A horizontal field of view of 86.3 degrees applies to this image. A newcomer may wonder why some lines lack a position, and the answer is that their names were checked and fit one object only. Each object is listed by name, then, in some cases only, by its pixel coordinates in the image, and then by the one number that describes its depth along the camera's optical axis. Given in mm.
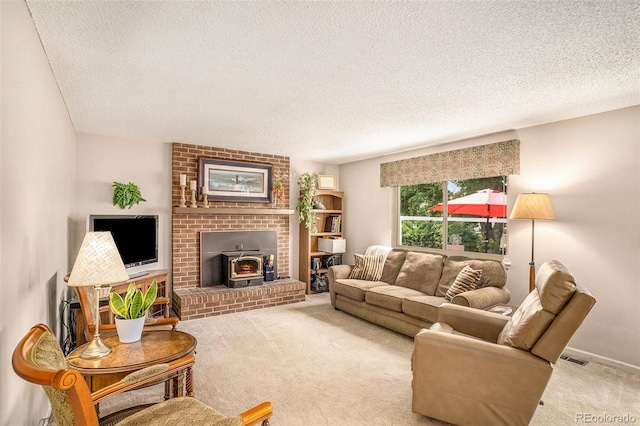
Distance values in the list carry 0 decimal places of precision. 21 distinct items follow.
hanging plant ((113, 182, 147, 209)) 4300
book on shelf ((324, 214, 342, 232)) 6277
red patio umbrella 4216
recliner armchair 1949
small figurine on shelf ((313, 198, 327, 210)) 5984
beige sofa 3594
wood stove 4969
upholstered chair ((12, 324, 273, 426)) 1036
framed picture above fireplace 5094
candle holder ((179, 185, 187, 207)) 4820
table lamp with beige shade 1733
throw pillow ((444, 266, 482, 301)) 3686
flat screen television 3771
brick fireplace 4652
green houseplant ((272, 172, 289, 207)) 5654
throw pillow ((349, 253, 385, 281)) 4871
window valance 3994
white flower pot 1953
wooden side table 1675
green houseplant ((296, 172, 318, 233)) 5770
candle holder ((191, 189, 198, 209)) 4883
